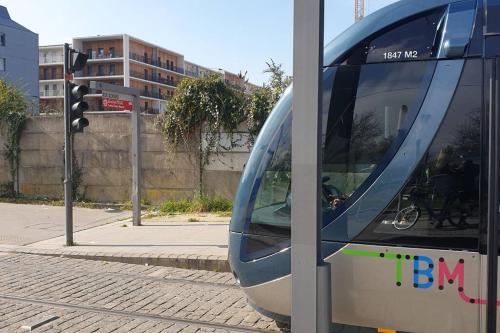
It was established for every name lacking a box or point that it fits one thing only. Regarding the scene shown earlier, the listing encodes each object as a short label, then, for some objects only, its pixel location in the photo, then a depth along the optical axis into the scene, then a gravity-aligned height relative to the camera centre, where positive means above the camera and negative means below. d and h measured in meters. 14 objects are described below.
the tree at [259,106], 11.94 +1.17
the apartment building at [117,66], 82.21 +15.23
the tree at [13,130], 14.42 +0.72
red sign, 10.08 +1.09
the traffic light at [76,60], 8.81 +1.67
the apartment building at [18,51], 68.62 +14.69
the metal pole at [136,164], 10.48 -0.18
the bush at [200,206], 12.02 -1.22
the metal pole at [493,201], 3.11 -0.29
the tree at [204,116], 12.18 +0.97
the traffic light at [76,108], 8.79 +0.82
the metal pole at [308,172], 2.46 -0.08
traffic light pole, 8.74 -0.07
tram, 3.22 -0.11
